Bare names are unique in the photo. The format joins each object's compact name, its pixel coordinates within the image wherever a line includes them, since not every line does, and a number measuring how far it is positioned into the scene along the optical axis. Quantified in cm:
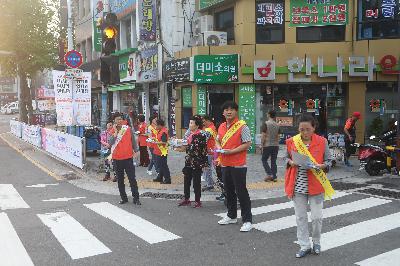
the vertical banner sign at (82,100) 1569
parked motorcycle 1241
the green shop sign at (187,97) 1936
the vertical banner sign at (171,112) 2092
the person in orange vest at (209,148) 965
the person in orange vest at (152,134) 1203
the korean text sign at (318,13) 1686
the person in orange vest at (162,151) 1154
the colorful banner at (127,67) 2436
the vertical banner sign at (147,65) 2163
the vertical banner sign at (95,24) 2731
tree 3166
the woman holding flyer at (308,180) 594
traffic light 1227
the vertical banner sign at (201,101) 1839
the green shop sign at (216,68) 1745
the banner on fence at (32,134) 2158
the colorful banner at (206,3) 1933
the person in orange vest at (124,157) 946
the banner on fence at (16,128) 2805
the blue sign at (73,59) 1496
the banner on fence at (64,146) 1447
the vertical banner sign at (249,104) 1747
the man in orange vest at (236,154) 728
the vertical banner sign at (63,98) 1546
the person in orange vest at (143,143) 1457
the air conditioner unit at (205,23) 2002
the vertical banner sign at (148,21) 2145
